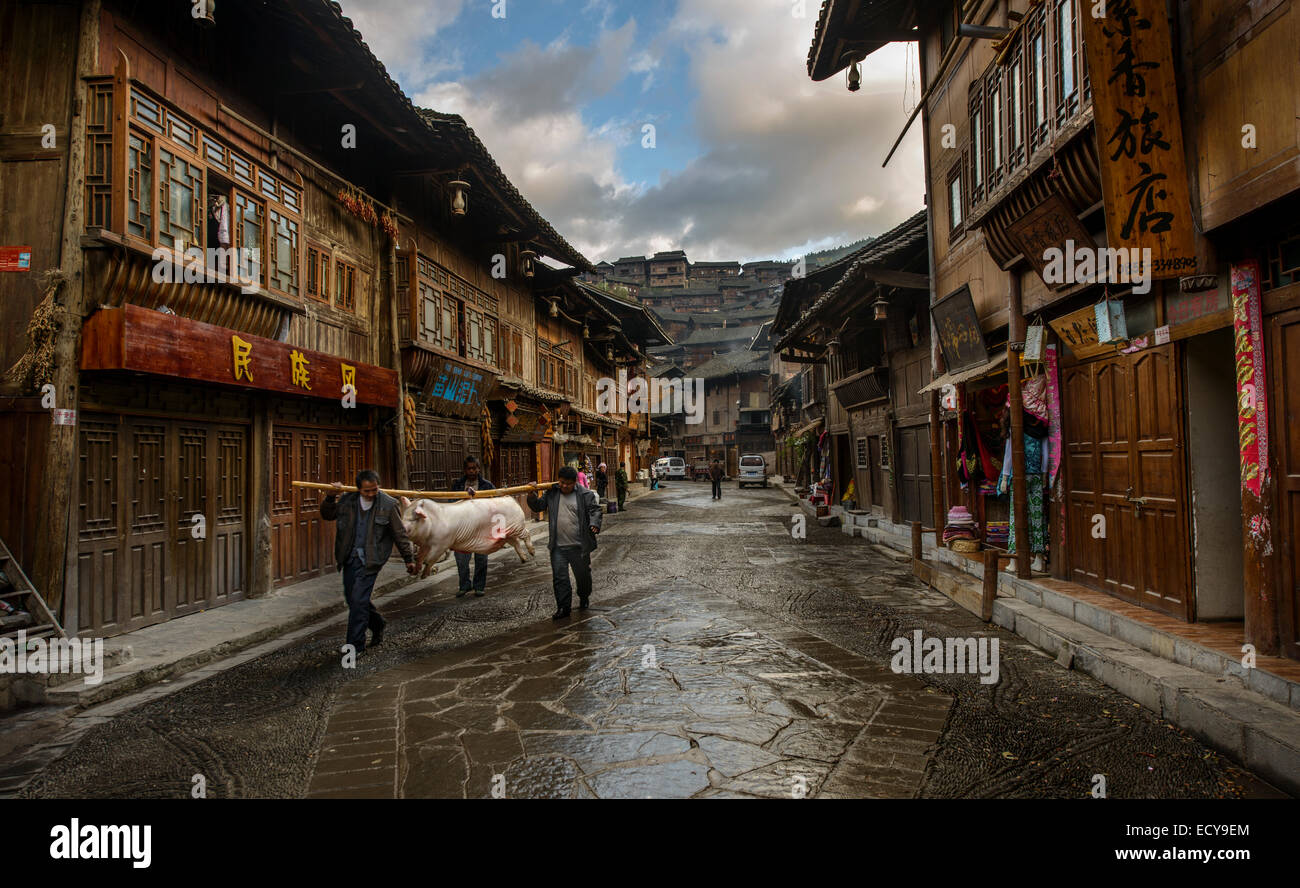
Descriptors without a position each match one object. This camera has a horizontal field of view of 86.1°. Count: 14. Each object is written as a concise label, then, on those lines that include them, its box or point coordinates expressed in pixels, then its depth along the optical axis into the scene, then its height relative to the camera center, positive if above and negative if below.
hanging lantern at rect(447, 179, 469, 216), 13.20 +5.18
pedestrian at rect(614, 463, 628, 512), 29.77 -0.88
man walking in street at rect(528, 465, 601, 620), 8.50 -0.76
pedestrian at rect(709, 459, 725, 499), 32.96 -0.68
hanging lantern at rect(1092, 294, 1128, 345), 6.71 +1.29
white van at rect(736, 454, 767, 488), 44.94 -0.64
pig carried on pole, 8.06 -0.73
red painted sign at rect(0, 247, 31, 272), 6.66 +2.07
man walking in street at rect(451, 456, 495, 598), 10.13 -1.41
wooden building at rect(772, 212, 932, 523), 14.14 +2.17
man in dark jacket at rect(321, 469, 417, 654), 6.85 -0.73
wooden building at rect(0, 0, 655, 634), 6.68 +2.21
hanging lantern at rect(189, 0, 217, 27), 7.67 +5.11
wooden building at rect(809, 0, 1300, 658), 4.98 +1.49
